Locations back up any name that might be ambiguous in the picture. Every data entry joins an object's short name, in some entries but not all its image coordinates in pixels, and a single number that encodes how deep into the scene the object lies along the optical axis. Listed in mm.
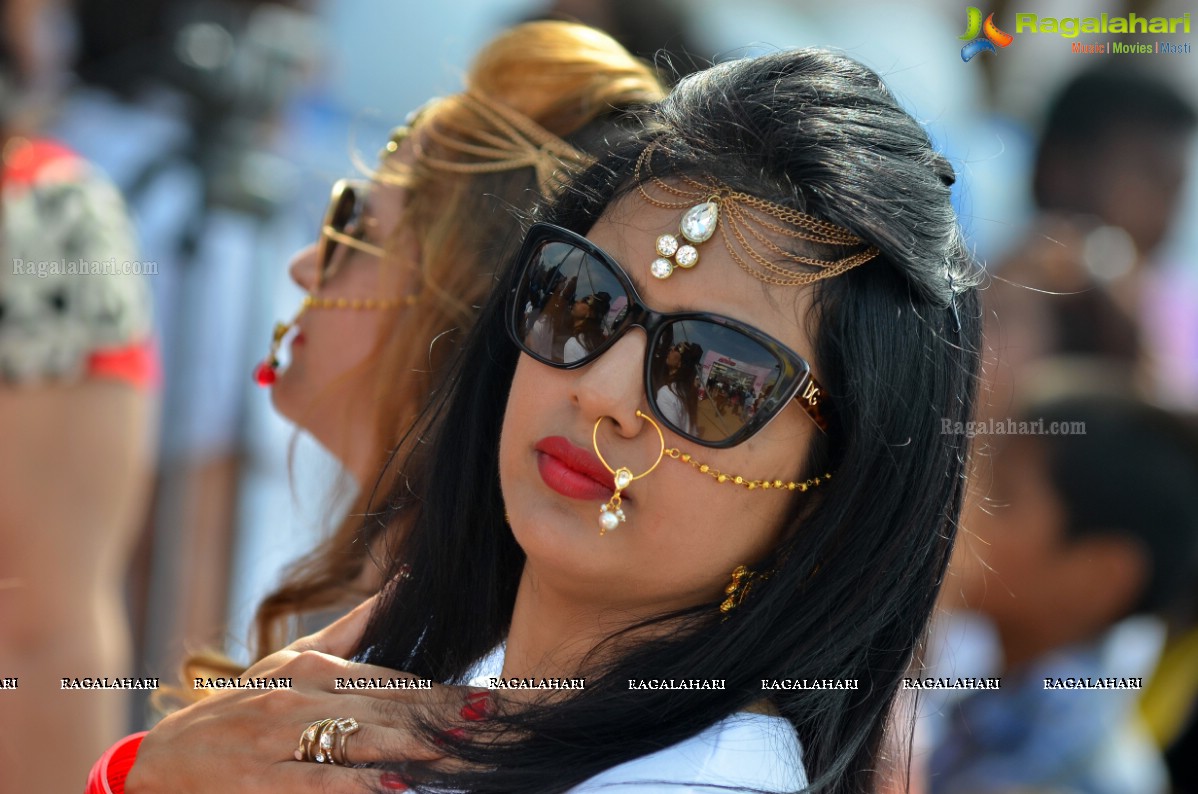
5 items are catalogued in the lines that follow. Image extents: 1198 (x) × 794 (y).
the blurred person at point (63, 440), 5738
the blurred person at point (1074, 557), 7301
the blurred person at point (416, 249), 4750
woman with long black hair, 3254
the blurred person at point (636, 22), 9602
